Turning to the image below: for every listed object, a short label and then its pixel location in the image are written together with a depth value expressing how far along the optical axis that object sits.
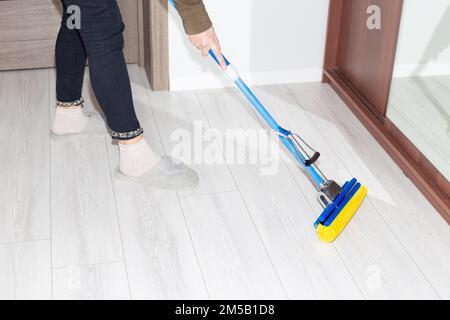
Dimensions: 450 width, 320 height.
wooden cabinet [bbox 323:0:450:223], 2.00
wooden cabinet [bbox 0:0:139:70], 2.60
